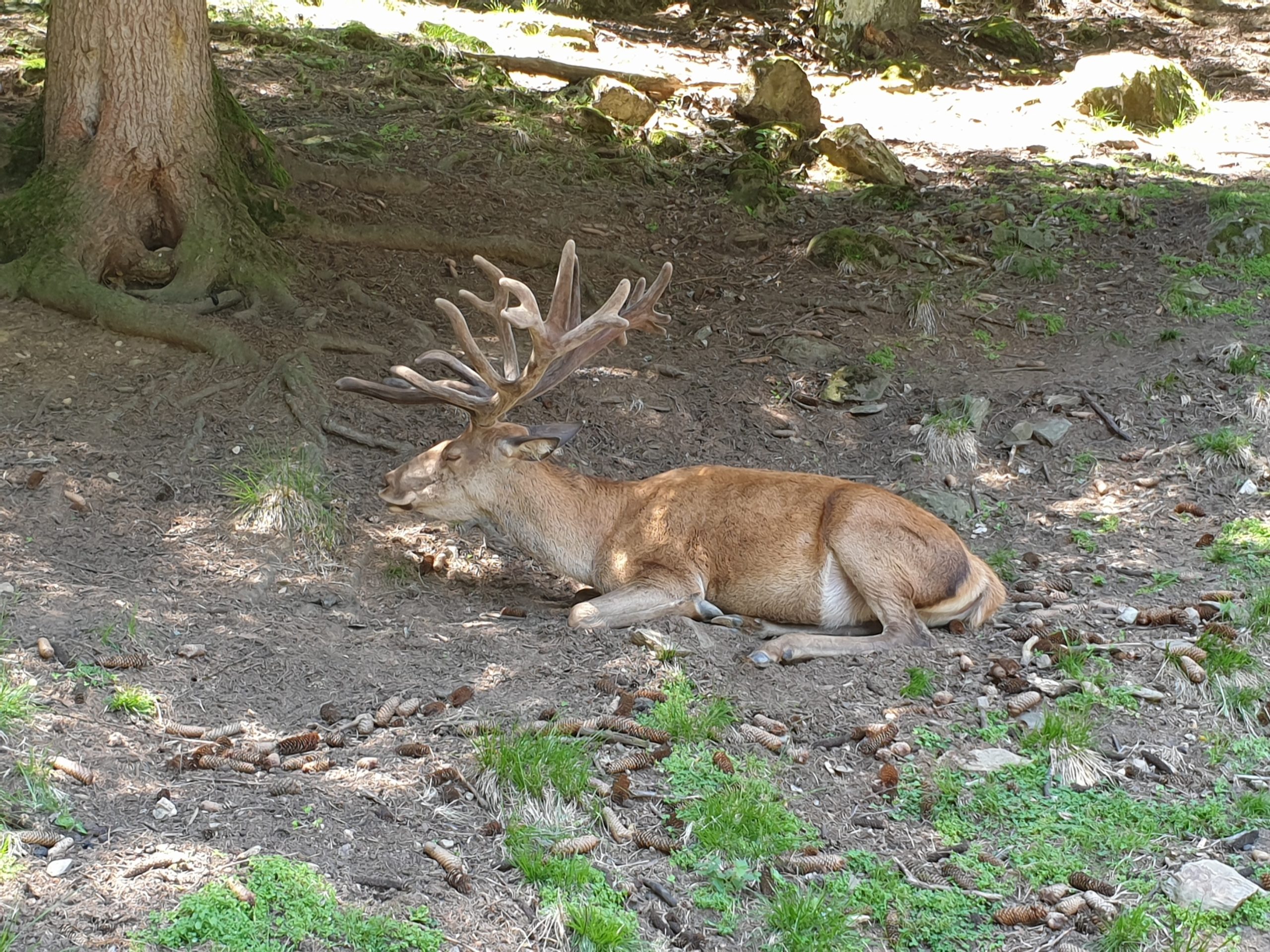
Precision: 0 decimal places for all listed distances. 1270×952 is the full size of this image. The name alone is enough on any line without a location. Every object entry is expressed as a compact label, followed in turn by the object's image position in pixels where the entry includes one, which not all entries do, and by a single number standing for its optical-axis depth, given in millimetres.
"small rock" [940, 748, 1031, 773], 4781
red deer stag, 6332
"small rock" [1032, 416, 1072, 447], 8305
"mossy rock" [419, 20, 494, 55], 14453
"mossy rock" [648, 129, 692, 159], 12797
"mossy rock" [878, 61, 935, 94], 15555
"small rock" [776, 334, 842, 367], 9297
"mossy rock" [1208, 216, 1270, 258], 10562
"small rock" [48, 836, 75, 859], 3801
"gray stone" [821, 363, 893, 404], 8930
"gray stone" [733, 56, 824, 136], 13430
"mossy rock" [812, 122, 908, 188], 12297
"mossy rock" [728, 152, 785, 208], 11734
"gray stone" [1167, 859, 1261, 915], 3920
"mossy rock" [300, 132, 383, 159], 11087
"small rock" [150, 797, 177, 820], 4125
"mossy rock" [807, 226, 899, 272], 10508
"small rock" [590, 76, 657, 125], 13297
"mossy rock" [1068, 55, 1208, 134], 13922
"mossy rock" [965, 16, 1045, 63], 16828
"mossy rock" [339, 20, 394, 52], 14055
